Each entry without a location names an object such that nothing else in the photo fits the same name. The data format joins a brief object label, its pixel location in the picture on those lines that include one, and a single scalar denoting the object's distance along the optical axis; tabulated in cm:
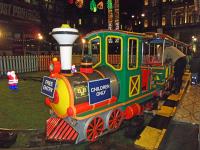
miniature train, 459
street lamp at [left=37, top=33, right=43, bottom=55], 2800
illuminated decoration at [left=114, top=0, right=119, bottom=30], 1937
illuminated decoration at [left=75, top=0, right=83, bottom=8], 2339
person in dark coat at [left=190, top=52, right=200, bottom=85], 921
